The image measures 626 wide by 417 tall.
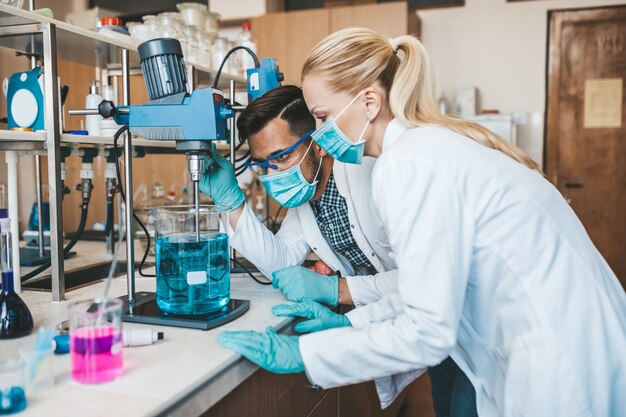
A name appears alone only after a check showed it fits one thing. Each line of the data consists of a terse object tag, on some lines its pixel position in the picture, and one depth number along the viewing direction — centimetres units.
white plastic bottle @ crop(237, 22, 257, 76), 226
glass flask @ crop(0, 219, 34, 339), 99
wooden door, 393
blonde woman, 89
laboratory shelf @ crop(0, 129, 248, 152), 122
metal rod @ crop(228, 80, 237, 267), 162
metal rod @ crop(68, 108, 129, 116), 112
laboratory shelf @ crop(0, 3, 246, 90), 129
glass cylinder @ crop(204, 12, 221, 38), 243
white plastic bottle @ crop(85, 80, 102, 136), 156
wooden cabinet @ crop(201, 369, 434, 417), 99
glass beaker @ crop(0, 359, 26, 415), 71
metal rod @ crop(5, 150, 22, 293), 140
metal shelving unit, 126
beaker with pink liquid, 80
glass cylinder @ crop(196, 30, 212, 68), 214
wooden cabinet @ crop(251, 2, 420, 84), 385
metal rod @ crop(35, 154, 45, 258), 187
